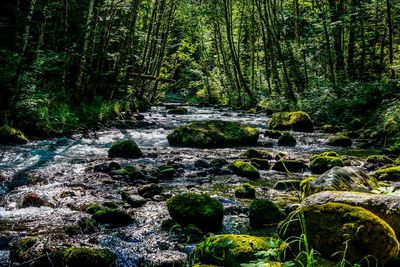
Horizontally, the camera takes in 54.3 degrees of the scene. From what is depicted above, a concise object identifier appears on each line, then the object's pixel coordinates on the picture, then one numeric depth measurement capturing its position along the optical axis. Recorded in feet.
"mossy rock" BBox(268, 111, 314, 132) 49.55
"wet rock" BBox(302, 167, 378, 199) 16.71
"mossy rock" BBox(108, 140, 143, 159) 31.73
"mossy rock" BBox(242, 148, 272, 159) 32.14
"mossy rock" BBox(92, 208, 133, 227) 16.14
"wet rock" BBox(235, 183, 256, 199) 20.48
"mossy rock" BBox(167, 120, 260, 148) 38.34
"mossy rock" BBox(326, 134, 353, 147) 38.88
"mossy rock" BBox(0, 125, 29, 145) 32.07
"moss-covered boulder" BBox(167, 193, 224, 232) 16.05
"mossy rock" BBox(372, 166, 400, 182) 23.02
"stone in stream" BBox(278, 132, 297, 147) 39.55
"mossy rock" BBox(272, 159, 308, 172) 27.78
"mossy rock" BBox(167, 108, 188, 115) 72.33
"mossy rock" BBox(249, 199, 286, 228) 16.35
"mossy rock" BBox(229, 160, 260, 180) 25.21
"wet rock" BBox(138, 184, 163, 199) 20.29
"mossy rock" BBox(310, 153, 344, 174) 26.68
